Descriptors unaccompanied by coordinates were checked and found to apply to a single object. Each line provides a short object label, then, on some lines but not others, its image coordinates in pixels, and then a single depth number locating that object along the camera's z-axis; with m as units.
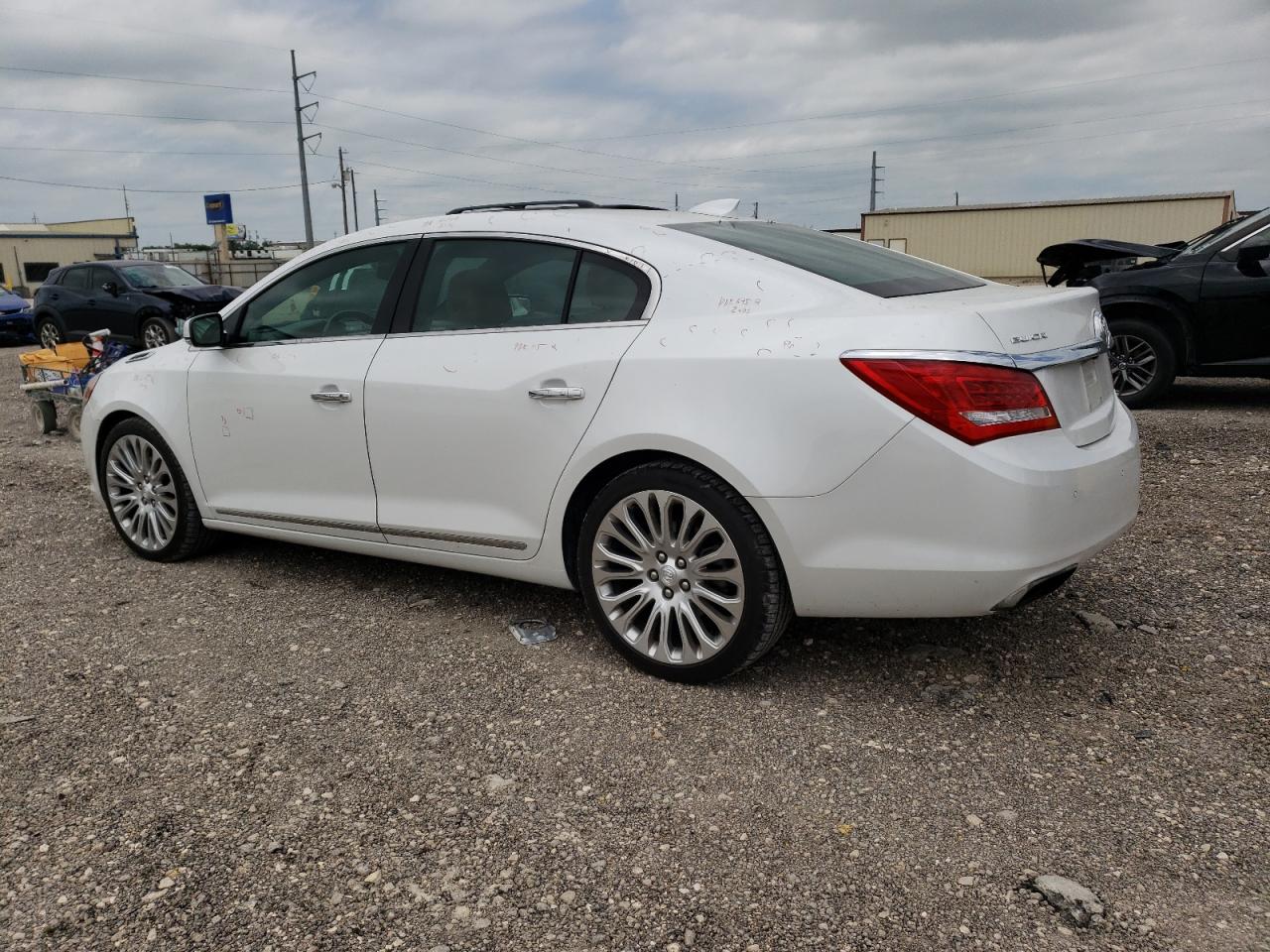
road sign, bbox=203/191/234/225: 57.50
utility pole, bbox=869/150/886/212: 73.19
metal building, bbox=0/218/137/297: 51.03
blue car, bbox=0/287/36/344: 20.77
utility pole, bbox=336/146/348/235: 62.05
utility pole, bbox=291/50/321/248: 39.59
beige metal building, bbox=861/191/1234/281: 35.88
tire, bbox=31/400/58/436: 9.18
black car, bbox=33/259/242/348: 15.98
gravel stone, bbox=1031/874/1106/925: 2.27
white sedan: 2.91
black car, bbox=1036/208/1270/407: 7.64
